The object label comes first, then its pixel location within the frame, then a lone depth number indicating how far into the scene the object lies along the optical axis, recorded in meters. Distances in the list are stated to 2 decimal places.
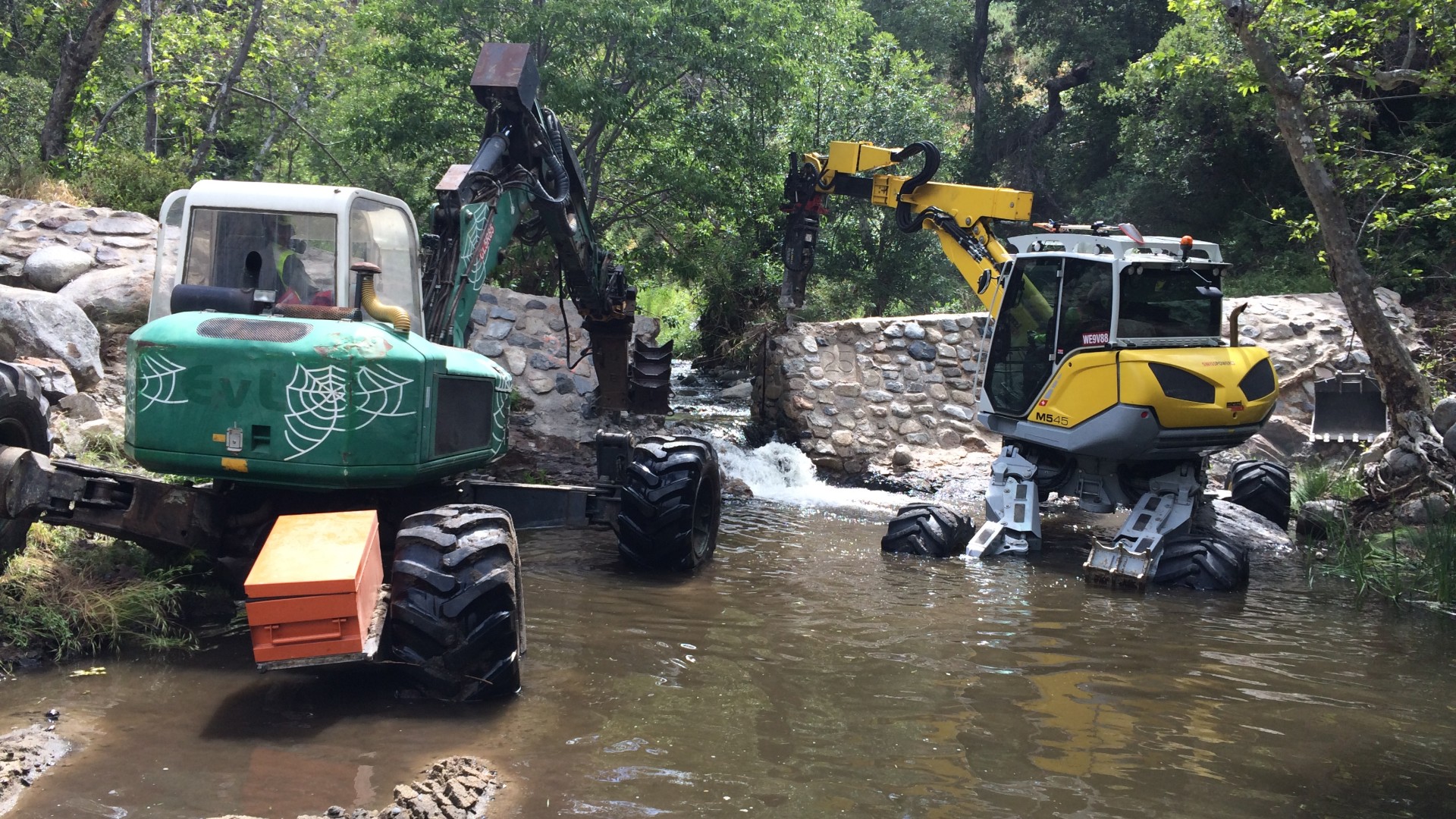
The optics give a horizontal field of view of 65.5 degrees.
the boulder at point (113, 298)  11.38
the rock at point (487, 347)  14.56
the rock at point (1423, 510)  9.75
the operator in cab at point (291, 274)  5.96
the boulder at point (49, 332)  9.82
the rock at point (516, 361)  14.49
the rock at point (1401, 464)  10.44
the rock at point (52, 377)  9.23
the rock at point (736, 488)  12.90
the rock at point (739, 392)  17.55
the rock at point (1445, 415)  10.75
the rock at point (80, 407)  9.23
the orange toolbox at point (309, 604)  4.52
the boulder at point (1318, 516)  11.09
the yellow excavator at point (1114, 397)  8.98
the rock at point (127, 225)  12.81
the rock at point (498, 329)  14.80
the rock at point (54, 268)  11.77
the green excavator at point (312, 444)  4.95
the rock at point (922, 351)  15.14
